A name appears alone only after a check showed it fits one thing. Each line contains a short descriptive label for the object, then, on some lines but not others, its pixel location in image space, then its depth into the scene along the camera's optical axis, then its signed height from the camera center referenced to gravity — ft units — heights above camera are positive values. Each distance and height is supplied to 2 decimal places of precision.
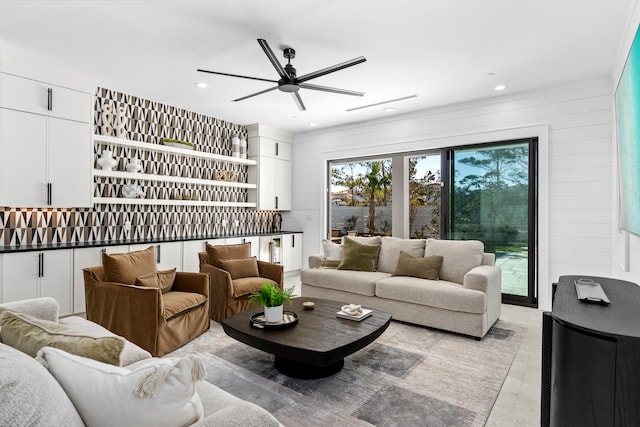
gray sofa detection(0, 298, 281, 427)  2.58 -1.49
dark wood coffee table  7.53 -2.93
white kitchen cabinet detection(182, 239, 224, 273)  16.11 -1.86
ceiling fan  9.77 +4.22
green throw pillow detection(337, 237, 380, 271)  14.85 -1.91
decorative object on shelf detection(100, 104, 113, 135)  15.01 +4.07
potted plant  8.85 -2.25
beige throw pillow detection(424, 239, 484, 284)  12.98 -1.67
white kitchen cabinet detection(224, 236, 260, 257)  18.33 -1.53
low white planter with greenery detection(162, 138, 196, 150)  16.86 +3.44
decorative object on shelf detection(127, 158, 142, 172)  15.52 +2.12
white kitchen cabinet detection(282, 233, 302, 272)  21.28 -2.41
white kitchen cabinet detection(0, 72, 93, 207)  11.68 +2.47
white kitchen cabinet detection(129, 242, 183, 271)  15.03 -1.83
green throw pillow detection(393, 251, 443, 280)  13.17 -2.09
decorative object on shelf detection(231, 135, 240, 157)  20.31 +3.92
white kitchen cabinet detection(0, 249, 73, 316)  11.28 -2.15
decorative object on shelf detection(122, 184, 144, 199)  15.70 +1.00
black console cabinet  3.47 -1.62
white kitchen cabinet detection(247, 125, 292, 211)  21.07 +2.84
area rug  6.95 -4.03
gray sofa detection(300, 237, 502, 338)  11.34 -2.70
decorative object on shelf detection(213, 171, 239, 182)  19.57 +2.14
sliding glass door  15.17 +0.38
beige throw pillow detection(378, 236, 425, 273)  14.51 -1.58
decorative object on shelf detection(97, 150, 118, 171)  14.56 +2.17
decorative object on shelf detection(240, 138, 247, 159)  20.68 +3.87
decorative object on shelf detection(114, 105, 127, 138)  15.34 +4.05
